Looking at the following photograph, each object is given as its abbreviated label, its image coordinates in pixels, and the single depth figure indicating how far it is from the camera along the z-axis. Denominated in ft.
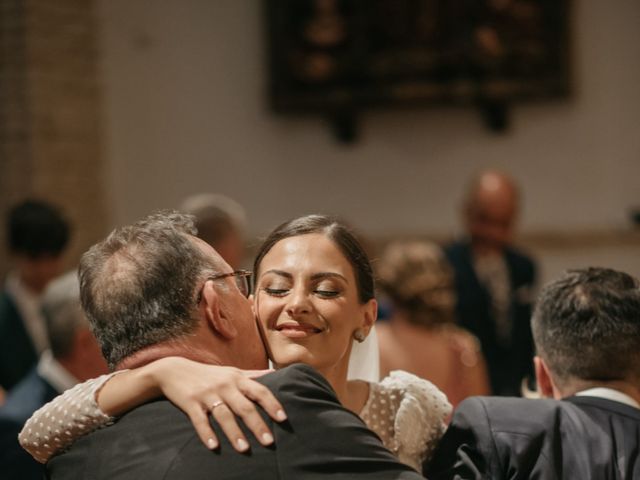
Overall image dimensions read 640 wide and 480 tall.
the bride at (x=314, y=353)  7.86
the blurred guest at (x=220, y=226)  17.07
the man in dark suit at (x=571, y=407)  8.77
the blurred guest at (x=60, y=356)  13.20
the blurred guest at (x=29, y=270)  17.67
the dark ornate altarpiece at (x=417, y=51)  25.20
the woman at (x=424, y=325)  16.16
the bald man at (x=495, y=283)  19.99
